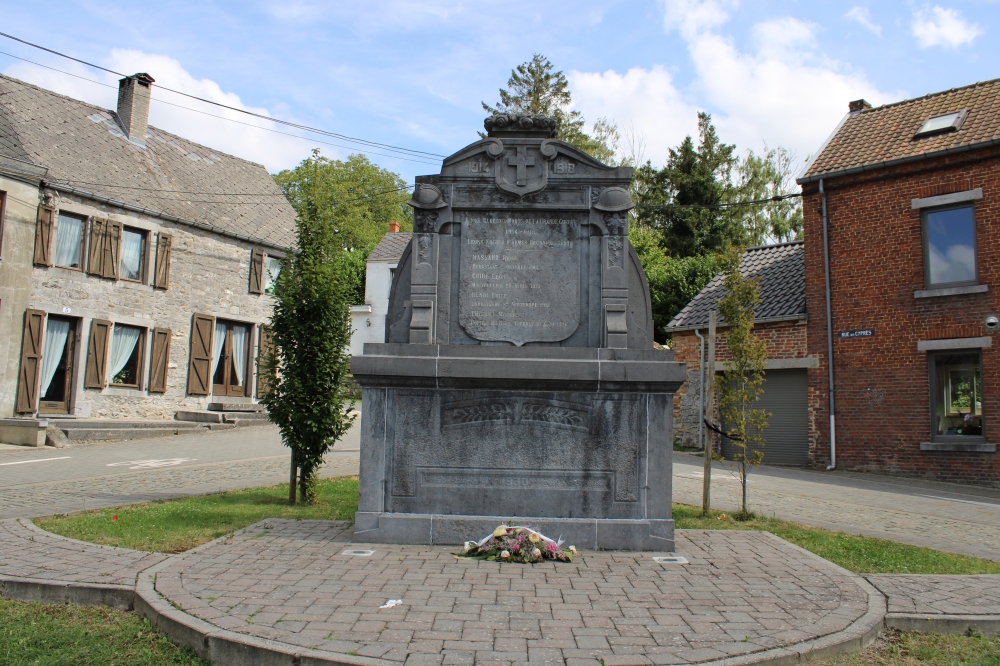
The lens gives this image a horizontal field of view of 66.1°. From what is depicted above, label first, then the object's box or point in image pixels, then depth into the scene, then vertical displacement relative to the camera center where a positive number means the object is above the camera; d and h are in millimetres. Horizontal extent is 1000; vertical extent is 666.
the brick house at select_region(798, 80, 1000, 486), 14922 +2593
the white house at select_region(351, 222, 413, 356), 36094 +5231
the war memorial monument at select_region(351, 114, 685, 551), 6793 -225
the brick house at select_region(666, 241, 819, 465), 17344 +1060
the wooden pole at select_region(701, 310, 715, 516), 9242 -415
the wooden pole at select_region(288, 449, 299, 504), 9414 -1075
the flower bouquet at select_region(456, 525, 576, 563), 6242 -1184
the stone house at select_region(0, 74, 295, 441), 18641 +3551
